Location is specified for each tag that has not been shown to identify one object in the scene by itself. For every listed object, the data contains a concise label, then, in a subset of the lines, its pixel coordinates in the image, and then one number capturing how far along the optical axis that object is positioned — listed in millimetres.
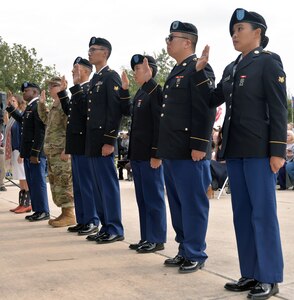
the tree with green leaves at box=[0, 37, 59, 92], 32156
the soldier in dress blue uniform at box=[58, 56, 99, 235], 5660
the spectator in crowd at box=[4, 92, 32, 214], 7711
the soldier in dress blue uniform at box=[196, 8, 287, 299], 3209
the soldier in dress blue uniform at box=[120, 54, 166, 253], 4645
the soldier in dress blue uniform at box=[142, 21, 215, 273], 3869
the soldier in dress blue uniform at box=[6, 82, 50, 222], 6820
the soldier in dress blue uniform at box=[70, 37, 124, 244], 5121
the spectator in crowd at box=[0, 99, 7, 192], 10391
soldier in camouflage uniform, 6352
